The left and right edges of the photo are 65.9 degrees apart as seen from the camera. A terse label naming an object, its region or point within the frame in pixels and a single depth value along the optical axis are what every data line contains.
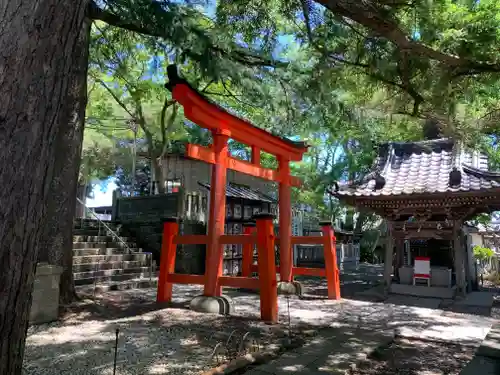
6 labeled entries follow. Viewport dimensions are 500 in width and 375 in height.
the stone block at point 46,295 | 5.55
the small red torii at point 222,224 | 6.24
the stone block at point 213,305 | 6.65
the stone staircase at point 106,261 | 9.88
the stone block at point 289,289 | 9.19
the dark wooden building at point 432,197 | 9.70
